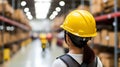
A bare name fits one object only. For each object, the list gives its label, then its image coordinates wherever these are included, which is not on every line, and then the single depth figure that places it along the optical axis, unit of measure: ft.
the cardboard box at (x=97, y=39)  23.91
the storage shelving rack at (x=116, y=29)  17.41
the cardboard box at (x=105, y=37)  20.86
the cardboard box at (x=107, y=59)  19.96
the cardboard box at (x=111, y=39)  18.88
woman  6.23
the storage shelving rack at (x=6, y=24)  26.96
